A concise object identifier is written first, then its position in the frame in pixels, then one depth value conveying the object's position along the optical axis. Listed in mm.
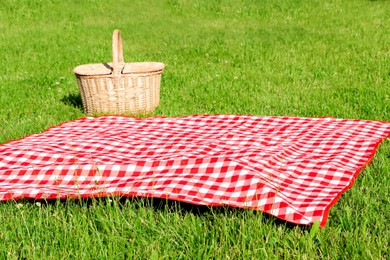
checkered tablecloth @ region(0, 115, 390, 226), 3266
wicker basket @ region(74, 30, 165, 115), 5520
